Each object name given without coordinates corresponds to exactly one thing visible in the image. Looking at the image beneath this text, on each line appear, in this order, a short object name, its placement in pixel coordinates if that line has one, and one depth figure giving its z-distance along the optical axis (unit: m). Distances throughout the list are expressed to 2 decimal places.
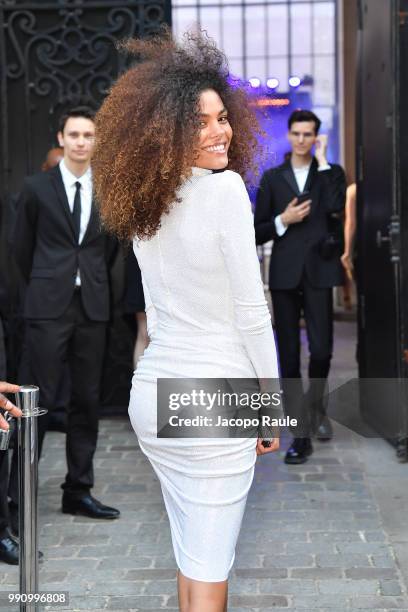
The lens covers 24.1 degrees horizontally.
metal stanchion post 3.07
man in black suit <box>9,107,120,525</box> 4.97
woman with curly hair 2.54
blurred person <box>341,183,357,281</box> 7.89
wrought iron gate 7.32
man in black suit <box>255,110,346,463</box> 6.30
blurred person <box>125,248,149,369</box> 6.72
